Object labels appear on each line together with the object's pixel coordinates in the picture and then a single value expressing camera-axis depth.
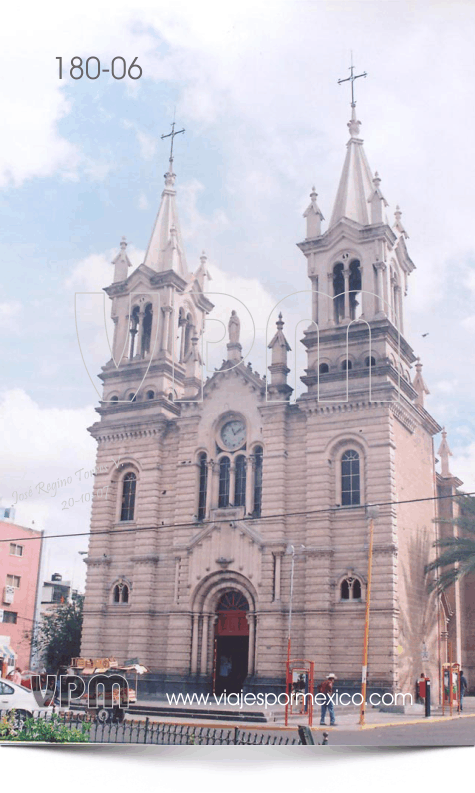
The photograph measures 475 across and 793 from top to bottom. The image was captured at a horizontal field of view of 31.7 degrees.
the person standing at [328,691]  23.50
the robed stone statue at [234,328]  37.44
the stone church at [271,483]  32.62
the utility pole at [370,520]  23.81
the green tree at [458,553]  33.07
